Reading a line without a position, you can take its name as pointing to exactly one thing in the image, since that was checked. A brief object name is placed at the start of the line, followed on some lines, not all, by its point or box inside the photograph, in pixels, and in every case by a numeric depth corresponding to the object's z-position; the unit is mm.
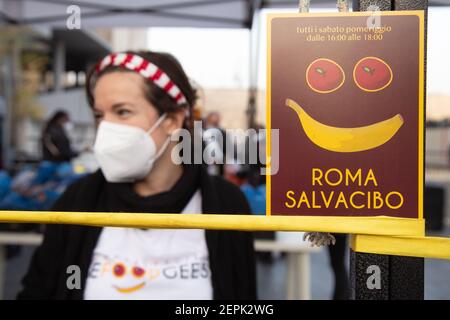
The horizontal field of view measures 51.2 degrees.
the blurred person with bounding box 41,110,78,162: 6172
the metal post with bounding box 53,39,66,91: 18641
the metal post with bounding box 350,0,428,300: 716
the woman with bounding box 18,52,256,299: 1324
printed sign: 687
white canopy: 4012
